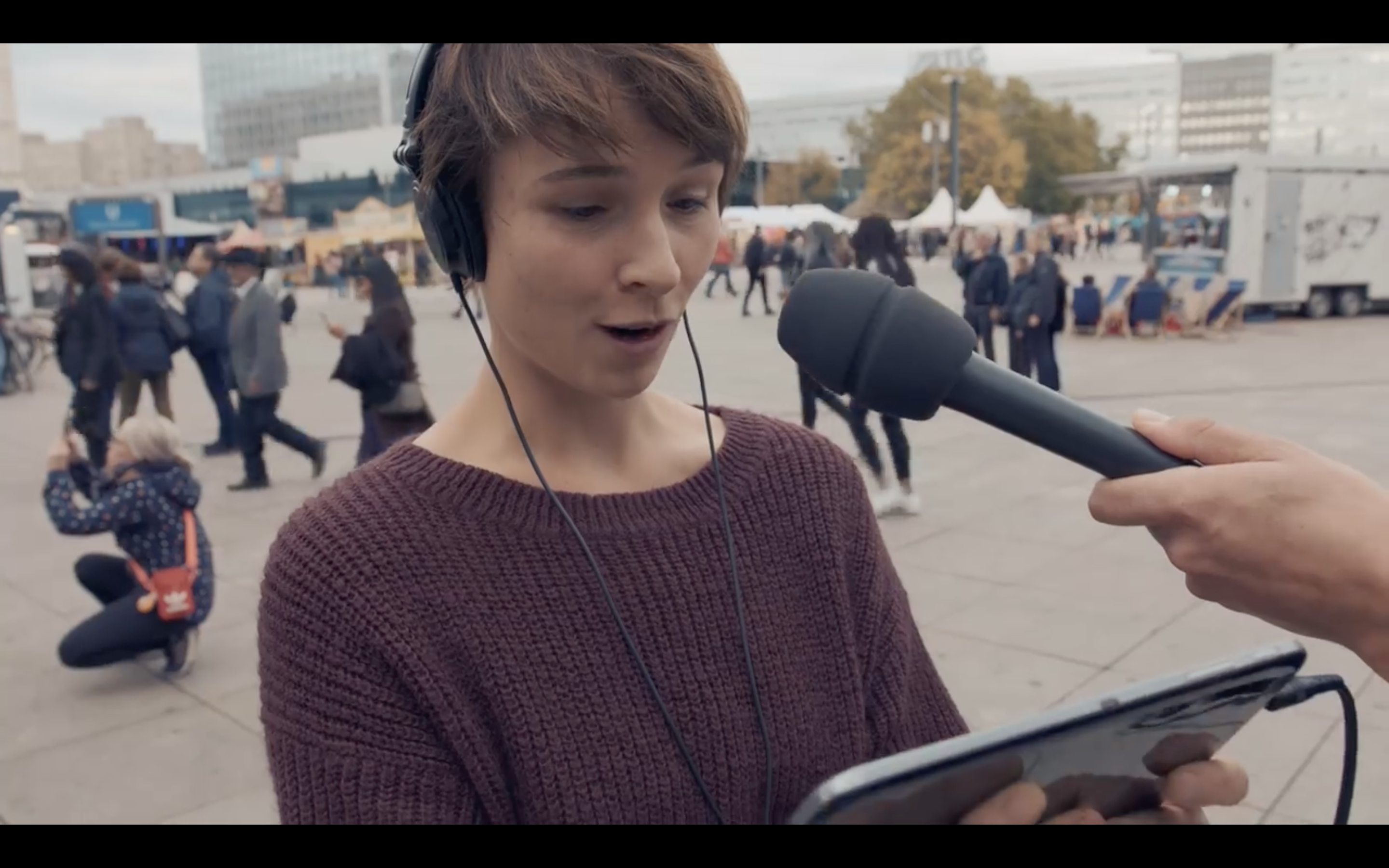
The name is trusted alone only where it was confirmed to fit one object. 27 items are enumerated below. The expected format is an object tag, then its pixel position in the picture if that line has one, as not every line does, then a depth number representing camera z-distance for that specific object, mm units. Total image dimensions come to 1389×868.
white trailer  16141
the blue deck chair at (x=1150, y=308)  15438
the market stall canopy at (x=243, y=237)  27344
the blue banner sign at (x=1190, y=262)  16641
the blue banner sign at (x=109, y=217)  41094
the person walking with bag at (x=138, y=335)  8344
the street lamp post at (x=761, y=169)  51428
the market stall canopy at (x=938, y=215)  33406
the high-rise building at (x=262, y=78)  102312
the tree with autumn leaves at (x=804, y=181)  67750
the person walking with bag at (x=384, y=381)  5785
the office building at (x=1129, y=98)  111938
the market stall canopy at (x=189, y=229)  52562
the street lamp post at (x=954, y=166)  29653
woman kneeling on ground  4445
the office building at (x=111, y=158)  101438
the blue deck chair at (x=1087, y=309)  15953
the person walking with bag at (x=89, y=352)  7781
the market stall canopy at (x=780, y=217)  35719
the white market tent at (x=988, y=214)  34000
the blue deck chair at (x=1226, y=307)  15438
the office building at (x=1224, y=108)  82562
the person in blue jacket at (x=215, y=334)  9203
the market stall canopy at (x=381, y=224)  35500
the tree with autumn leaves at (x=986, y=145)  56219
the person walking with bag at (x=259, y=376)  7598
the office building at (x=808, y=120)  96000
